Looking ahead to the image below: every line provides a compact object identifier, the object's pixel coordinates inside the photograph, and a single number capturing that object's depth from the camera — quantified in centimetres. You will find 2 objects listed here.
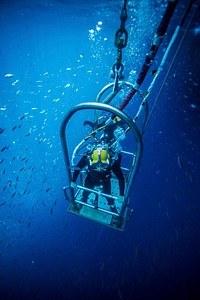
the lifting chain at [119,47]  165
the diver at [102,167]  284
